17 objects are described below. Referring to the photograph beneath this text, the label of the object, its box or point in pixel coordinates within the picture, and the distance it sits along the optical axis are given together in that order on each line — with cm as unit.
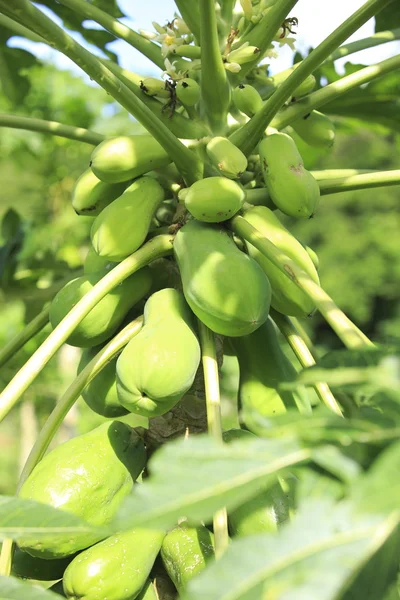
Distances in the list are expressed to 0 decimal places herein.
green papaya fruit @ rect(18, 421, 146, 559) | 104
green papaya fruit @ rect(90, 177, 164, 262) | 118
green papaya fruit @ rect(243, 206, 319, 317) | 116
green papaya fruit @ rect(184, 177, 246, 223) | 114
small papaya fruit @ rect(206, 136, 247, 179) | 118
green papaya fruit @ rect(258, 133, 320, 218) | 117
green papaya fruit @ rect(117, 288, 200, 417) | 102
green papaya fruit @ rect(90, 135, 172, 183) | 119
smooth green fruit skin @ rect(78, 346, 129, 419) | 125
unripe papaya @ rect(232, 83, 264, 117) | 129
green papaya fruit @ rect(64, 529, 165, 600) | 102
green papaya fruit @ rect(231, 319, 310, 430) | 120
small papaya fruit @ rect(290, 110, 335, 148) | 144
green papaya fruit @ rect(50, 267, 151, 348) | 122
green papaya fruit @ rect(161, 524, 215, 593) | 102
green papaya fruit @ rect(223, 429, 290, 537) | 103
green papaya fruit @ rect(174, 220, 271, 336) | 105
